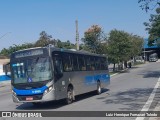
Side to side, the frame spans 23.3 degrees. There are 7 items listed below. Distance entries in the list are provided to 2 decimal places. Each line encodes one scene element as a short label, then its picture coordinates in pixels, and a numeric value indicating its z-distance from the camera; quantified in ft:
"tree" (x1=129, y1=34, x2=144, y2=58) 279.69
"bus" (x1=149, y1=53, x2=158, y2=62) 366.84
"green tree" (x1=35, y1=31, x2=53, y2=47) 278.26
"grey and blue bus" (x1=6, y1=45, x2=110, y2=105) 52.60
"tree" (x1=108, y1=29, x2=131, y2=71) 191.21
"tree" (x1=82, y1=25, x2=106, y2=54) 197.86
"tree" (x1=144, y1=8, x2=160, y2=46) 144.97
